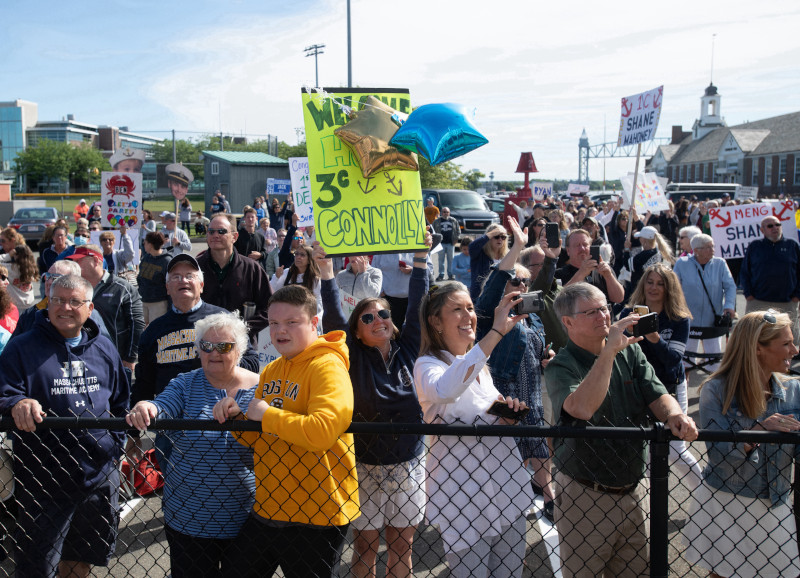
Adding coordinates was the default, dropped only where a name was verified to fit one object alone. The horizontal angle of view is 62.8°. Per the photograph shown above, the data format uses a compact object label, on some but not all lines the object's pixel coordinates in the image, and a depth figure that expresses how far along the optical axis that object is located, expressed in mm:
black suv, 22031
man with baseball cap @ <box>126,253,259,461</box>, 3873
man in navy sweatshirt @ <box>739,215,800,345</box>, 7773
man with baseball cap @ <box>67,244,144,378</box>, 5648
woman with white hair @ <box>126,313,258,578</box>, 2855
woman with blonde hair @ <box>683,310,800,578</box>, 2906
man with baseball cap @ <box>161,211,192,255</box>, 9312
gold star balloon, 4047
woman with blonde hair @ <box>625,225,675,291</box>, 7512
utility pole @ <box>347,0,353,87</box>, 28734
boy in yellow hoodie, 2588
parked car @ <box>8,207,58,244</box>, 24281
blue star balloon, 3748
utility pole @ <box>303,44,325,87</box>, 43350
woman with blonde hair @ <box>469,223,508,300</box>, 5965
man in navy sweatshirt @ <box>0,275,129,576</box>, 3045
